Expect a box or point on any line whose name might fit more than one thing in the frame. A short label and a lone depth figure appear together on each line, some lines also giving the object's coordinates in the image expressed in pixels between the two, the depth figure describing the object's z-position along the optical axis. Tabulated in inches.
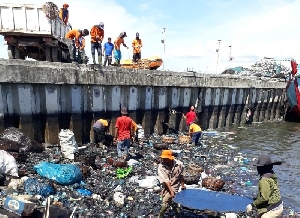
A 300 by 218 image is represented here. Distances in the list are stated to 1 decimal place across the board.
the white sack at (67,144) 355.3
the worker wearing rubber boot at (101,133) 407.5
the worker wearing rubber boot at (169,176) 216.1
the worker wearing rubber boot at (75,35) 439.0
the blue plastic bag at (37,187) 239.5
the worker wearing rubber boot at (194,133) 484.1
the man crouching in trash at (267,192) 175.6
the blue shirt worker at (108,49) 511.8
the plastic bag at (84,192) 262.6
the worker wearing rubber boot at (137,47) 595.9
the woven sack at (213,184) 307.0
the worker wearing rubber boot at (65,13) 501.2
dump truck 370.3
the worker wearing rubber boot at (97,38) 460.8
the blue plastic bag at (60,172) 269.4
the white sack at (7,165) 258.2
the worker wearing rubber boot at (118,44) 534.6
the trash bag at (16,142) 319.3
